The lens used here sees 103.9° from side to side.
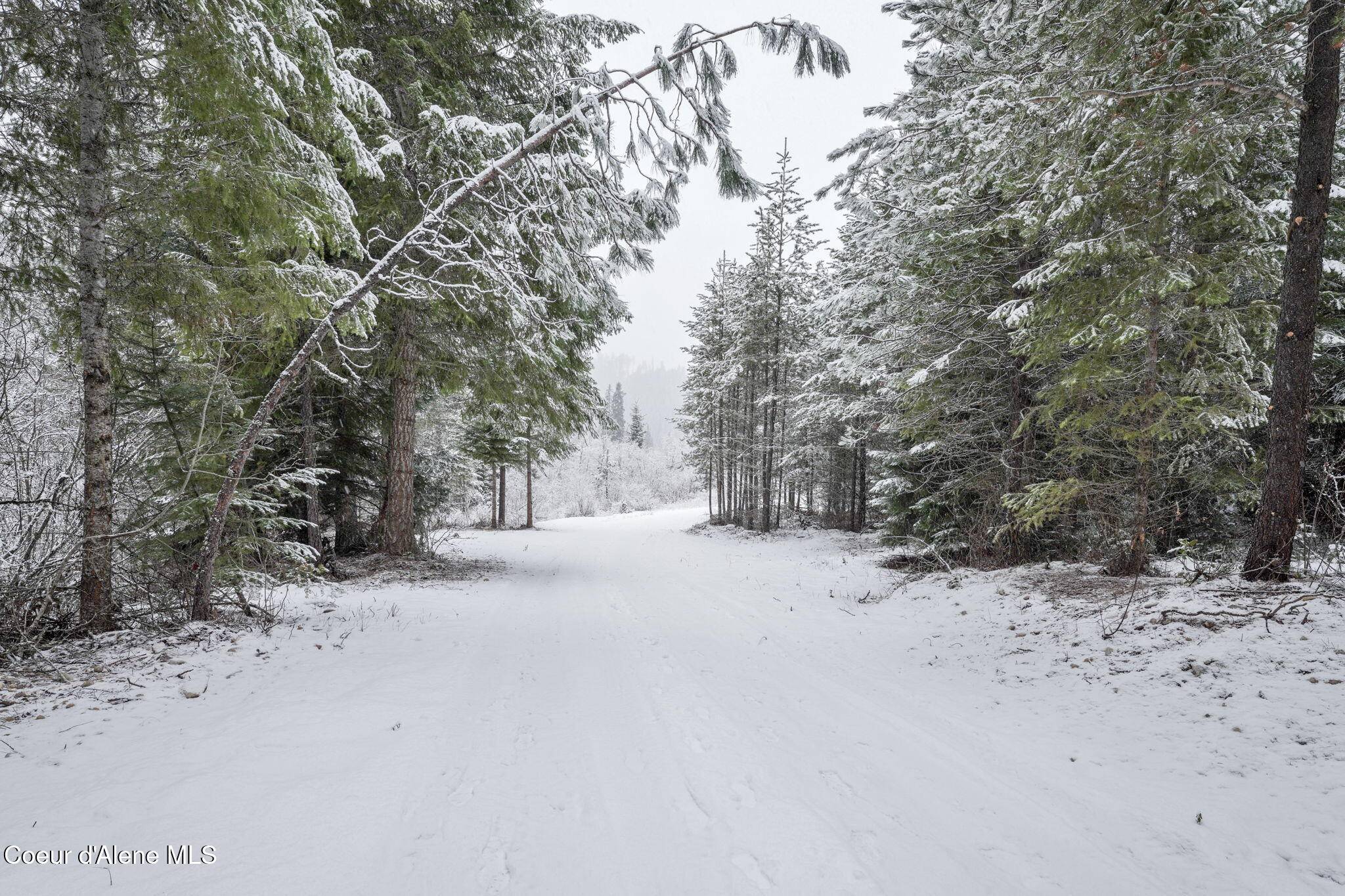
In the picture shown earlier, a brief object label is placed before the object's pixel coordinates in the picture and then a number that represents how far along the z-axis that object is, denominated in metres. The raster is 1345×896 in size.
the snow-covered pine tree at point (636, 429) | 61.94
